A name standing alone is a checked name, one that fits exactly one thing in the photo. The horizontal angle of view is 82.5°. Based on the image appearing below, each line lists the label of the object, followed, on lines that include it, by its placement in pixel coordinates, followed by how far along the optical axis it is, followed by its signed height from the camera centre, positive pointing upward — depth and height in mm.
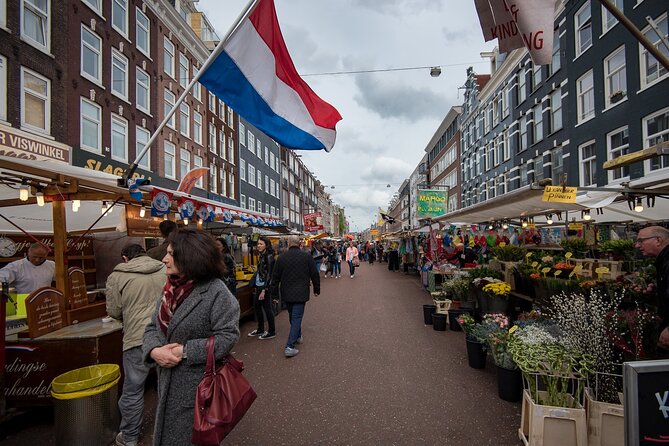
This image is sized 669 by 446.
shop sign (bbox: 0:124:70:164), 10867 +2880
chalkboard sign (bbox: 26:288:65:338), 4055 -811
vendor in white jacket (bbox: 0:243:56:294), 5551 -494
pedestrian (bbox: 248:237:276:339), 7305 -1095
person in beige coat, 3547 -761
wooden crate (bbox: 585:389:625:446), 3059 -1632
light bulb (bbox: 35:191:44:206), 4950 +532
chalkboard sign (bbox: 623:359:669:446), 1844 -866
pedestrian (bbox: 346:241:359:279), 20781 -1528
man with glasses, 2721 -278
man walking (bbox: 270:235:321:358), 6273 -814
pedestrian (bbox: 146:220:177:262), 4629 -161
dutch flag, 4801 +1975
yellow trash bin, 3312 -1537
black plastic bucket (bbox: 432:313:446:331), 7688 -1909
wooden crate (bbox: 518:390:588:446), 3105 -1665
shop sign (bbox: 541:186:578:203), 5914 +467
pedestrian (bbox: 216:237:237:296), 7292 -750
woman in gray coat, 2197 -567
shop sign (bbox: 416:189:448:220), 18844 +1282
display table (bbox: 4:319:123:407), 3947 -1297
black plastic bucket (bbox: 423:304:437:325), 8266 -1839
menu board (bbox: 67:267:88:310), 4934 -690
